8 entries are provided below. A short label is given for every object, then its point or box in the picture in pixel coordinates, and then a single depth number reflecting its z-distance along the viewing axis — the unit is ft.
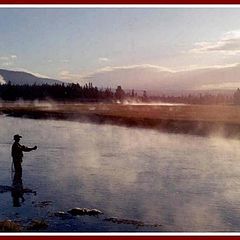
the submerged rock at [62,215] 33.47
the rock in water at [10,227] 31.83
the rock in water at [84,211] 33.55
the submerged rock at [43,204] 34.47
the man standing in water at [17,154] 35.73
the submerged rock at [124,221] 32.50
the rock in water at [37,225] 32.22
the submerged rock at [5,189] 35.99
